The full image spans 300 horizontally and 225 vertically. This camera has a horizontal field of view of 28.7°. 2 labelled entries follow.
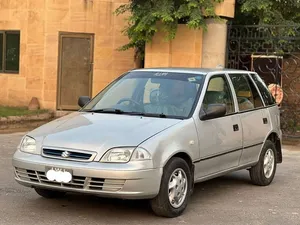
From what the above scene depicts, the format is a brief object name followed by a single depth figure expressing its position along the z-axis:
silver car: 5.92
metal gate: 13.23
